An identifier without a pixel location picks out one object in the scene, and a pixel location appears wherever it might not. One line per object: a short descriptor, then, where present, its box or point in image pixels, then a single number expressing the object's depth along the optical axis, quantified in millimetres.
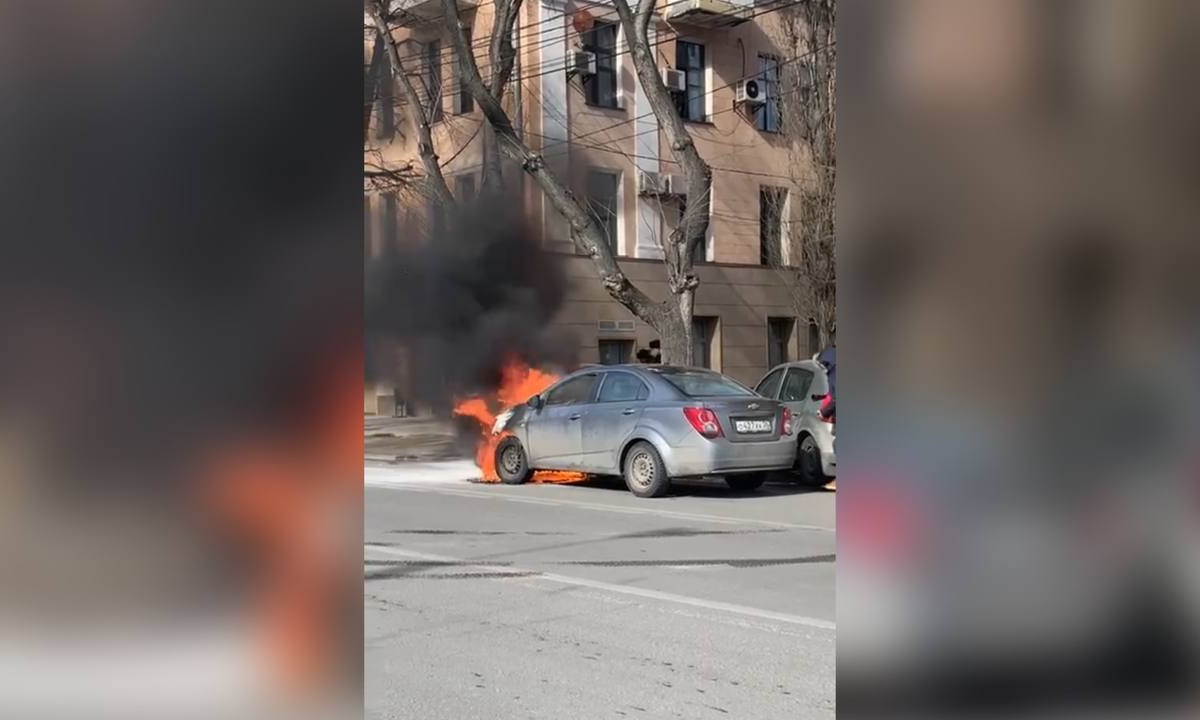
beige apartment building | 22859
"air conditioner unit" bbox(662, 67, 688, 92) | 25531
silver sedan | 11648
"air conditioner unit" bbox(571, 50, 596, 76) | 23953
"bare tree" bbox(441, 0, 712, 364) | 17547
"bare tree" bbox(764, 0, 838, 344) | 21625
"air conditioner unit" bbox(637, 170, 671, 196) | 25297
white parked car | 12711
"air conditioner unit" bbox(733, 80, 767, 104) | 26625
